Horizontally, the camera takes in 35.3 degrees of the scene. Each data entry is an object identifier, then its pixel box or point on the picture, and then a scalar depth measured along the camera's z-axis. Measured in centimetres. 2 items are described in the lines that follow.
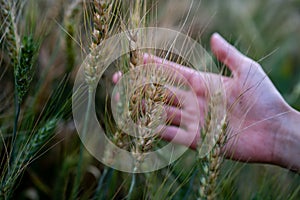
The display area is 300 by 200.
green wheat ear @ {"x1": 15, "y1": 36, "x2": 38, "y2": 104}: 85
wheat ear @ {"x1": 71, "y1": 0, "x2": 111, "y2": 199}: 84
